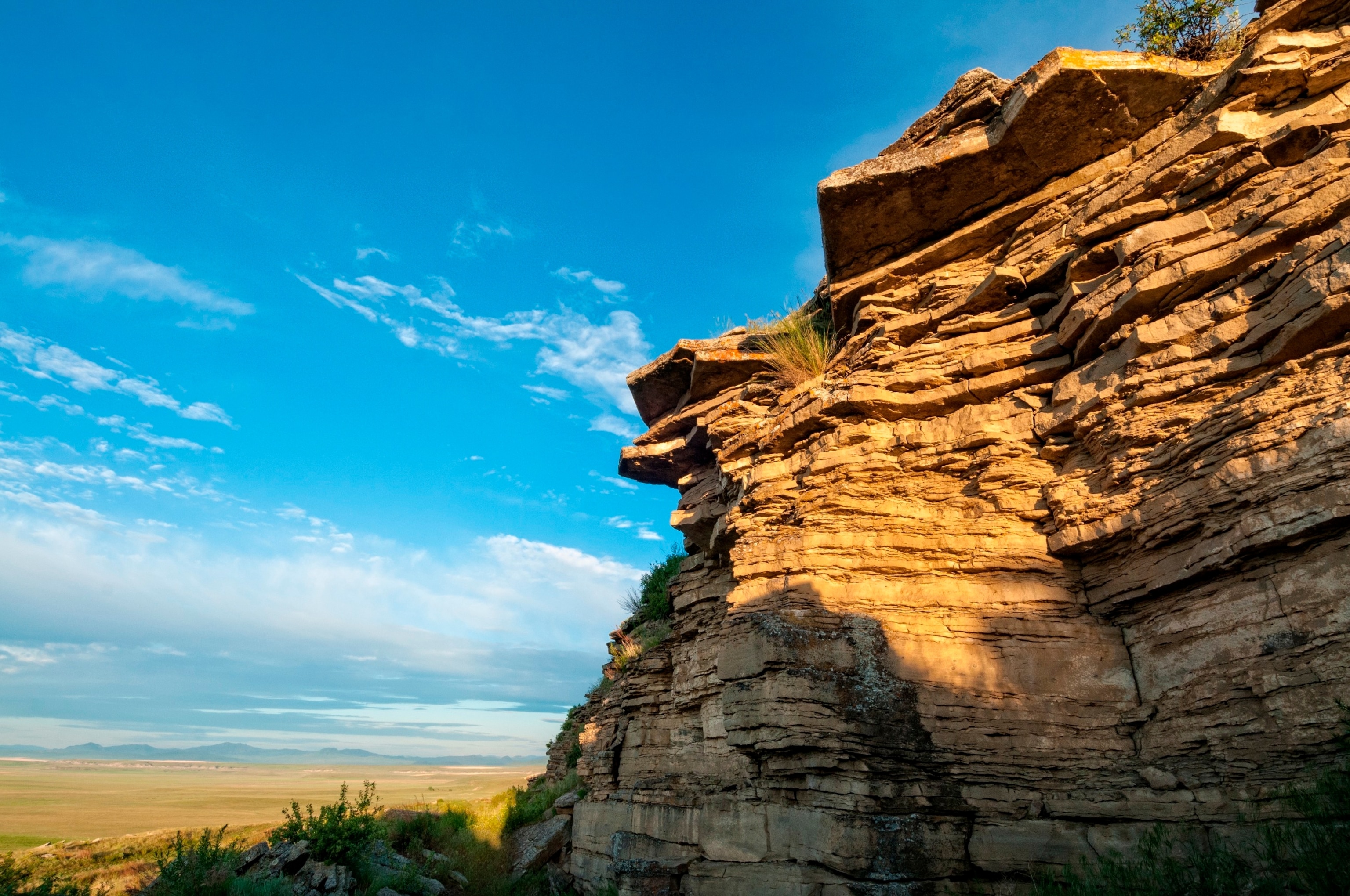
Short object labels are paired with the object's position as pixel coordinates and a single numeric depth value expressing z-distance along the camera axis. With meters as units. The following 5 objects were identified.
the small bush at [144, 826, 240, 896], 9.35
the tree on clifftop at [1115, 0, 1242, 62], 9.66
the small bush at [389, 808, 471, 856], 15.20
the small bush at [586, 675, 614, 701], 19.59
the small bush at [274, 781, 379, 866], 11.65
